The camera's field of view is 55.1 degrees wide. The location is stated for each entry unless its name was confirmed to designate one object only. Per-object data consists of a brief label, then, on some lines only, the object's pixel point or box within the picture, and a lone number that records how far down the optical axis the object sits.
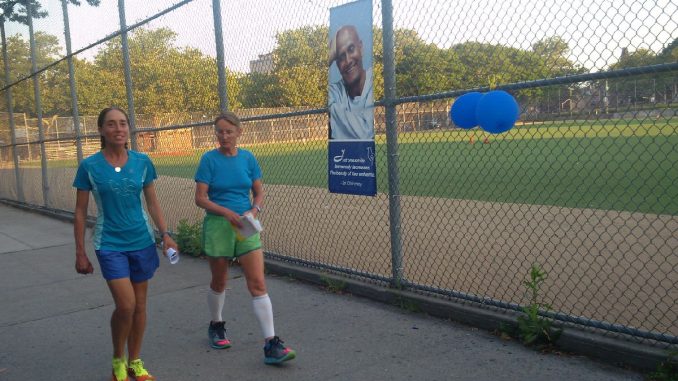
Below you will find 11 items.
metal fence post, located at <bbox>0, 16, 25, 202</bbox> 15.26
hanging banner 5.55
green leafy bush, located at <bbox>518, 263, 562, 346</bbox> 4.32
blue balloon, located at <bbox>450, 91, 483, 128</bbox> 4.53
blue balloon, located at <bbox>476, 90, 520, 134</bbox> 4.28
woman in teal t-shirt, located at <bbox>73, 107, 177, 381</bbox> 3.97
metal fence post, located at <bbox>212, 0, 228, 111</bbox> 7.34
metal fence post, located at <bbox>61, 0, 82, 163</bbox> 11.53
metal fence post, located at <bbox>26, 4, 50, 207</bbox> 13.61
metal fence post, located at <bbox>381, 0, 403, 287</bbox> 5.40
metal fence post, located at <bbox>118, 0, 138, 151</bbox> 9.11
